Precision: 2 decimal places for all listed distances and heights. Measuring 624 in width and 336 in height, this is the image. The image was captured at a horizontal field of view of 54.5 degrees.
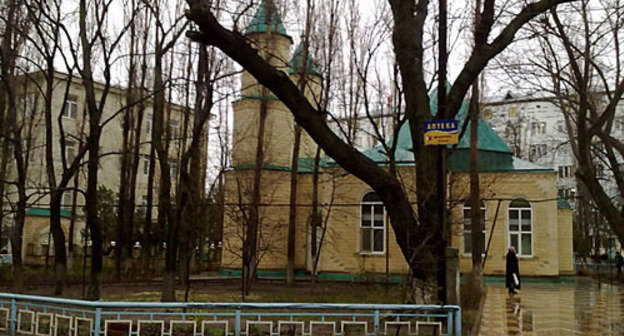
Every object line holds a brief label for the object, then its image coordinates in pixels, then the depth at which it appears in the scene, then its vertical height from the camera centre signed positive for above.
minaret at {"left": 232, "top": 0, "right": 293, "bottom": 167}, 27.31 +4.85
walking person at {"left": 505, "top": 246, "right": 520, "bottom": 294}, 18.45 -1.31
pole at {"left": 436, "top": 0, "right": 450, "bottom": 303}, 9.22 +0.89
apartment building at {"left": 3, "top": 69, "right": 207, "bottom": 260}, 31.42 +4.28
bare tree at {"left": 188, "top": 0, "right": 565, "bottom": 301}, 9.52 +1.88
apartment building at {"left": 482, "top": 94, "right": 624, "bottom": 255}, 50.62 +9.01
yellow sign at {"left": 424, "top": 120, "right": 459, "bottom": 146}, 9.12 +1.45
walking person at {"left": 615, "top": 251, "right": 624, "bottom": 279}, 28.45 -1.41
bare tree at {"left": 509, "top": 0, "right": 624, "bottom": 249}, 14.95 +3.59
